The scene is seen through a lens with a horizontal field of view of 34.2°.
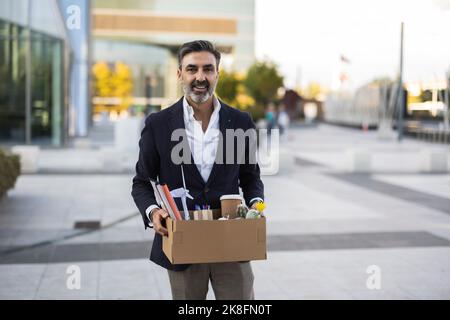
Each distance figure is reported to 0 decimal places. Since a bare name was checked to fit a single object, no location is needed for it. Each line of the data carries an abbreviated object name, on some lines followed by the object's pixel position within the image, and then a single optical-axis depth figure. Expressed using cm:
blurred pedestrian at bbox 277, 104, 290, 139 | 3691
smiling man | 349
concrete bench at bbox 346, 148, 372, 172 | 1942
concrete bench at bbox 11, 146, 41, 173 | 1778
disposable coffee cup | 349
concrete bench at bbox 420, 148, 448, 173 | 1928
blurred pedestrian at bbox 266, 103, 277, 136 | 3306
